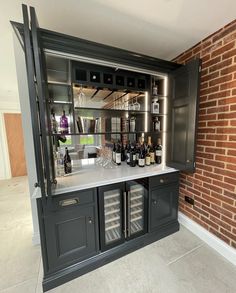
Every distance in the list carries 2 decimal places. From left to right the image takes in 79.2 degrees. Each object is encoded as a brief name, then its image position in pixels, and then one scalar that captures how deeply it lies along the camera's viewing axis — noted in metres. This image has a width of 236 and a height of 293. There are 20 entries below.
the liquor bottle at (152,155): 1.93
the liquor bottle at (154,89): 1.86
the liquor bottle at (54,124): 1.49
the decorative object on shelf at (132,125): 1.94
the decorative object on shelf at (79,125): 1.64
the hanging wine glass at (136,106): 1.89
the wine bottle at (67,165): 1.64
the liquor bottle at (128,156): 1.93
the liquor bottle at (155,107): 1.87
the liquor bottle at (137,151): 1.88
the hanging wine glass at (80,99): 1.73
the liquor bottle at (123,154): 2.08
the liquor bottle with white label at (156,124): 1.98
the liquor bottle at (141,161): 1.83
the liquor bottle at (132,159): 1.85
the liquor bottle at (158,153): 1.96
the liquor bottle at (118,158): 1.91
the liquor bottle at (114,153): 1.98
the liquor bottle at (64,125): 1.55
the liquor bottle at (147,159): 1.89
